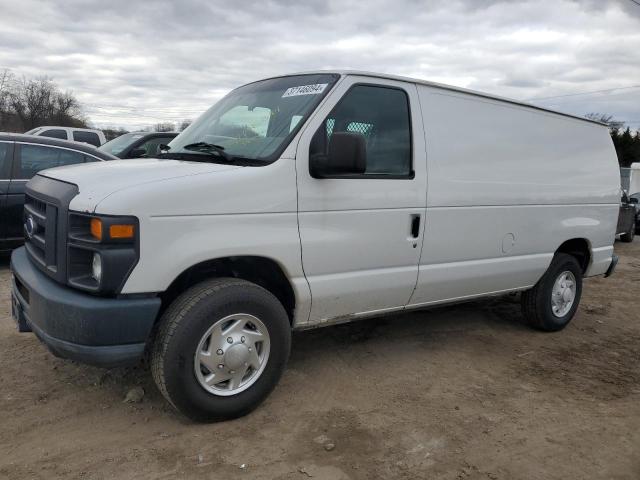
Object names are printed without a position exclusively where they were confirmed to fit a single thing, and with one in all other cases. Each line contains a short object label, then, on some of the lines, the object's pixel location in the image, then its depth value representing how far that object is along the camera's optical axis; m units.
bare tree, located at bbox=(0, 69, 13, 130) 52.97
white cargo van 2.92
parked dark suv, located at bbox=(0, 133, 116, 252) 6.56
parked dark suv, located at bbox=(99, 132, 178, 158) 9.07
